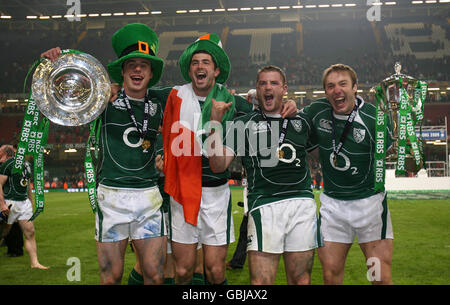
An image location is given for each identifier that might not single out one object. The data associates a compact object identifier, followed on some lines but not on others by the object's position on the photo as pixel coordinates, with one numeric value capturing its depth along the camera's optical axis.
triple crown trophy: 3.31
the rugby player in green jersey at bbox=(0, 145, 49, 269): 6.99
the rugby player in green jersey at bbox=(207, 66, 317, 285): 3.20
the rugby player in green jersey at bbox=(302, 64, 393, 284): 3.60
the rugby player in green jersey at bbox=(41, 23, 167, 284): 3.37
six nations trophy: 3.50
